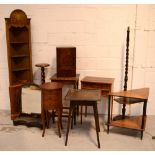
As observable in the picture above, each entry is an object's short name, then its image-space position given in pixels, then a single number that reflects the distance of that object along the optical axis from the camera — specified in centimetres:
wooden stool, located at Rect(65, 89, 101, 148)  283
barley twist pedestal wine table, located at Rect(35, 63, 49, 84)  365
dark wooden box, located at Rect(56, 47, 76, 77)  352
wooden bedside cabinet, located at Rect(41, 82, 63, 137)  305
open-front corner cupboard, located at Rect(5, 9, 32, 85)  356
